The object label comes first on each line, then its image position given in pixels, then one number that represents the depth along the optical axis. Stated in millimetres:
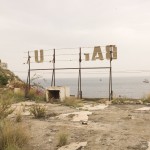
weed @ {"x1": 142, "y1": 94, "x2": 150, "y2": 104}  16016
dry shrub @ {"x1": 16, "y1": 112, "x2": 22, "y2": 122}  10094
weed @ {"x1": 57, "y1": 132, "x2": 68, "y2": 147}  7695
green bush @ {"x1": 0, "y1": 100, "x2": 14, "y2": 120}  9859
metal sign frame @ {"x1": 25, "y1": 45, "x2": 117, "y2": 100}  17297
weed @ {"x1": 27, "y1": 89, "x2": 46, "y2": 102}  17672
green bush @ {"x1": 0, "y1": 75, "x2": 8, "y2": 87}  23662
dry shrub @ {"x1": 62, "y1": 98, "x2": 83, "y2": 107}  15014
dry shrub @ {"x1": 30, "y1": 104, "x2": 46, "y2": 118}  11133
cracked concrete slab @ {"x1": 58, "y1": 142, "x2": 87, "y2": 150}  7414
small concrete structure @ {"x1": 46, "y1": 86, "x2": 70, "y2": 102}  16859
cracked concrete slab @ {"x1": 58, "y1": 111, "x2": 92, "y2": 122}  10656
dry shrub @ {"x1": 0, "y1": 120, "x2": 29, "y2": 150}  7342
